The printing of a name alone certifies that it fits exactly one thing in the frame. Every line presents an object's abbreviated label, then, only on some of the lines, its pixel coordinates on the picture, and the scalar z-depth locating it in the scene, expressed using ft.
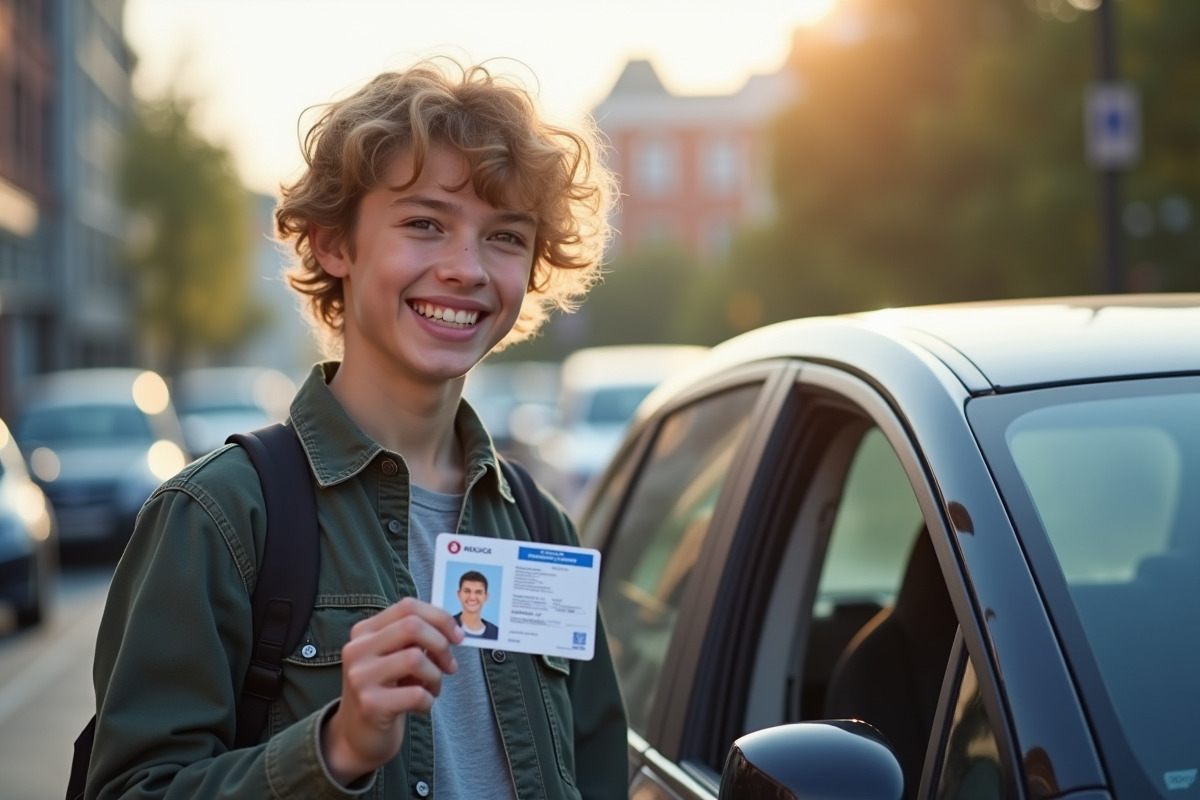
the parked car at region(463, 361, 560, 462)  88.38
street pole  42.29
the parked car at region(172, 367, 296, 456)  79.51
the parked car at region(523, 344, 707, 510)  45.20
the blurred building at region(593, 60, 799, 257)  280.51
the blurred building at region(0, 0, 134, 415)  127.44
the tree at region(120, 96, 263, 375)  161.48
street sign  41.09
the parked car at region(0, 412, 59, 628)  36.01
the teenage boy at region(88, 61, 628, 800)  5.96
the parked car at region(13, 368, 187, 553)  51.90
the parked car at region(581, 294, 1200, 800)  6.06
